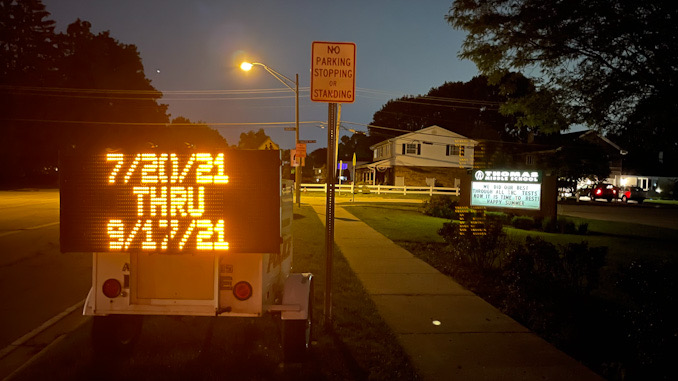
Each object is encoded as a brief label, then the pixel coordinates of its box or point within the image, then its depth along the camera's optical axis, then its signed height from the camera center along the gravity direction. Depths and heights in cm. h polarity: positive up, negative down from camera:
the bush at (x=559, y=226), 1697 -137
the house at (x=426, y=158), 5409 +271
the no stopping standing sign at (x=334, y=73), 567 +123
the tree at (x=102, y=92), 5134 +920
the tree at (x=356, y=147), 9614 +738
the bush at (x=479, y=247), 936 -120
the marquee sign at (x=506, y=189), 1590 -13
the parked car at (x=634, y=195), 4547 -70
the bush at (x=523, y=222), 1839 -138
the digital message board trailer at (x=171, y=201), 390 -18
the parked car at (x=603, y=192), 4344 -47
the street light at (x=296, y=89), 2172 +482
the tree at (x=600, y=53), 709 +217
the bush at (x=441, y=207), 2291 -112
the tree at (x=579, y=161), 3709 +194
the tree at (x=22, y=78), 4869 +990
